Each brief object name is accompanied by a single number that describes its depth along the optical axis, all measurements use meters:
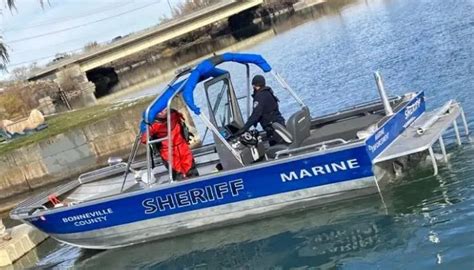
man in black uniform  11.64
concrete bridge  71.62
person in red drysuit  11.97
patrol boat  10.37
